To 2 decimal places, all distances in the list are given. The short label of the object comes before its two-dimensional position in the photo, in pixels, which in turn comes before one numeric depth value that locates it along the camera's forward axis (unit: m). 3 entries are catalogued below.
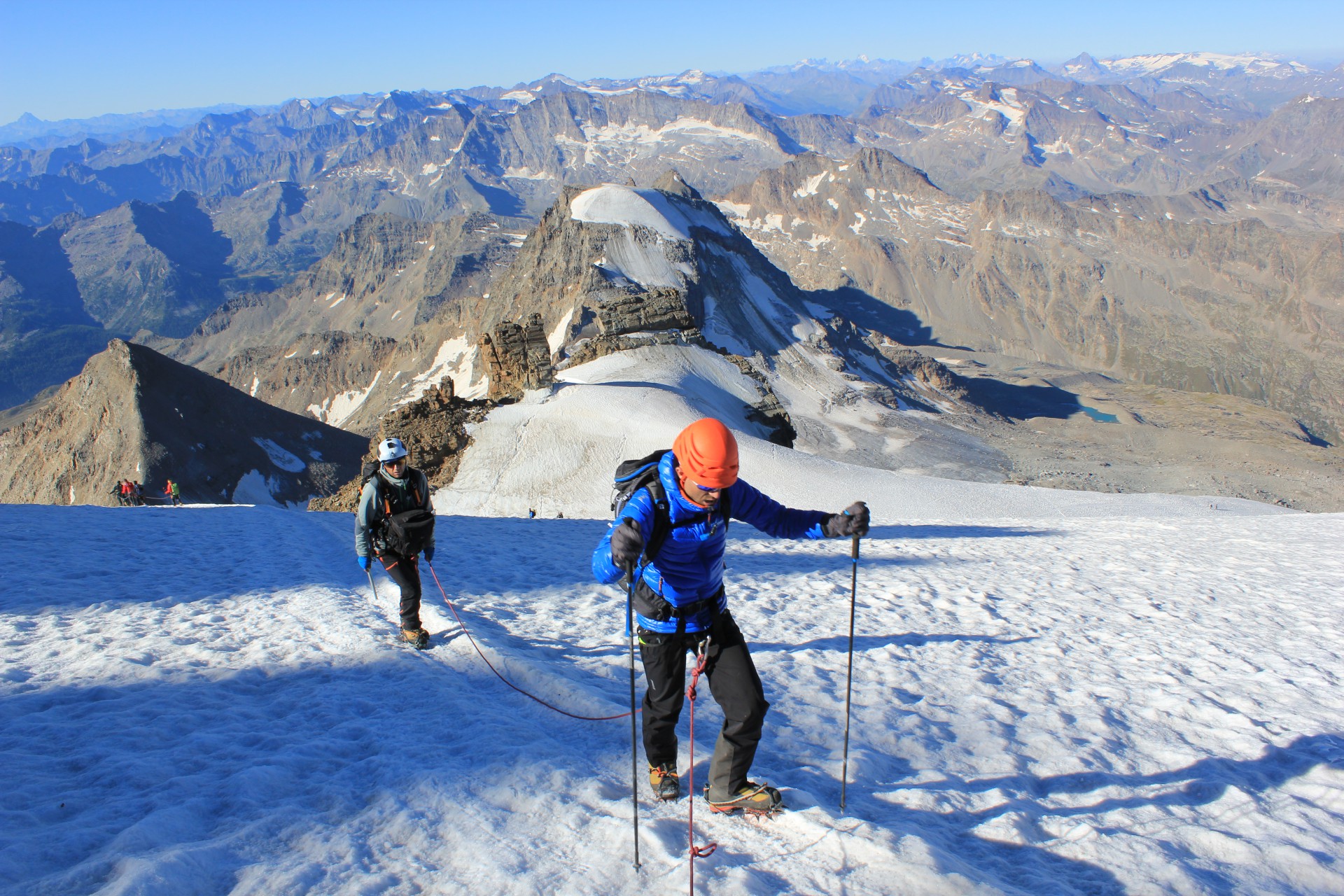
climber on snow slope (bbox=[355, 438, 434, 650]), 7.51
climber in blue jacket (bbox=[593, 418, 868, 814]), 4.23
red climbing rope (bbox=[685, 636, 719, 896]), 4.13
